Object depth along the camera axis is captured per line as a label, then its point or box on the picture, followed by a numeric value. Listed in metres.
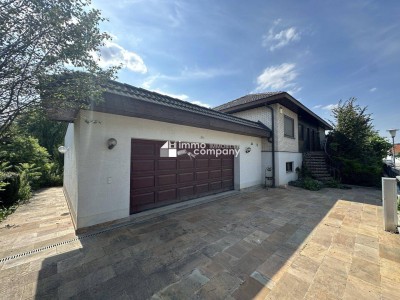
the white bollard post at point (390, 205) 3.94
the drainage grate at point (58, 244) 2.98
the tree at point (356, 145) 9.86
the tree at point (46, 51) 2.10
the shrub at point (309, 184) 8.74
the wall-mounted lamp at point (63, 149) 7.51
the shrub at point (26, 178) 6.97
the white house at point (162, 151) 3.95
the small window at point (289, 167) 10.15
